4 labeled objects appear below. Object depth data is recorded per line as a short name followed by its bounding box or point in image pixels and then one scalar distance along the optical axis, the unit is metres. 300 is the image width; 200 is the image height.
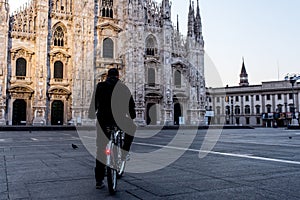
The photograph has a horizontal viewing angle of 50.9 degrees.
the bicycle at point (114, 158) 4.53
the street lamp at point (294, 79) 37.02
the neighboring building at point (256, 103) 73.19
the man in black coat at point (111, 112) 4.93
